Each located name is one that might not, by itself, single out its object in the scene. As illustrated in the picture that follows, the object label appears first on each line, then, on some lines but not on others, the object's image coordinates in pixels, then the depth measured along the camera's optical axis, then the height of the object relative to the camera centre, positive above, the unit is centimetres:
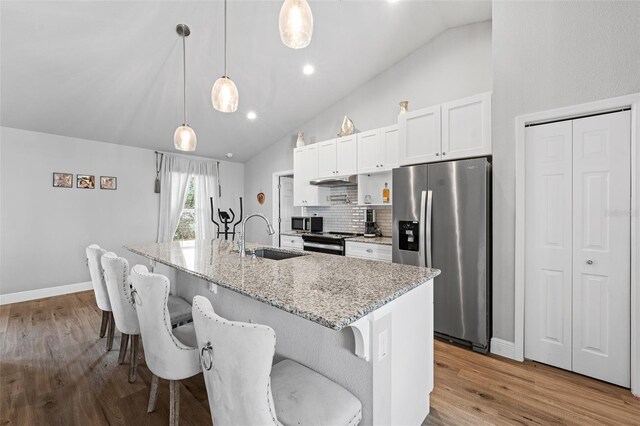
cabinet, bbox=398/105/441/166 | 302 +83
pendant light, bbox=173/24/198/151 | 271 +68
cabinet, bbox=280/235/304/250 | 478 -51
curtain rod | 545 +111
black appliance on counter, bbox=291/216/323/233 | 510 -20
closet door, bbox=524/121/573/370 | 234 -27
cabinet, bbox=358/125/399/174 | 372 +83
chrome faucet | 231 -24
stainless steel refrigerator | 261 -25
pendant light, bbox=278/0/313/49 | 152 +101
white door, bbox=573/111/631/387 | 211 -26
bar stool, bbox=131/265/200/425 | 146 -66
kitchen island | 116 -52
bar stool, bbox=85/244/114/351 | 248 -56
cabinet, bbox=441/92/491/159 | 271 +83
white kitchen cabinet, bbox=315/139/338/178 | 443 +83
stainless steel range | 401 -44
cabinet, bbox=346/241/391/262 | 349 -49
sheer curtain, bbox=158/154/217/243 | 544 +41
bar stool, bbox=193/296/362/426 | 91 -61
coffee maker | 419 -17
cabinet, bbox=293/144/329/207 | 473 +58
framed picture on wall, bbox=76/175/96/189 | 457 +48
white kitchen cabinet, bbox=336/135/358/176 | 416 +83
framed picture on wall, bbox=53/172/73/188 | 437 +49
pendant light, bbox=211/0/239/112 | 216 +88
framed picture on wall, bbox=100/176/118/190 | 477 +49
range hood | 434 +48
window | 584 -13
